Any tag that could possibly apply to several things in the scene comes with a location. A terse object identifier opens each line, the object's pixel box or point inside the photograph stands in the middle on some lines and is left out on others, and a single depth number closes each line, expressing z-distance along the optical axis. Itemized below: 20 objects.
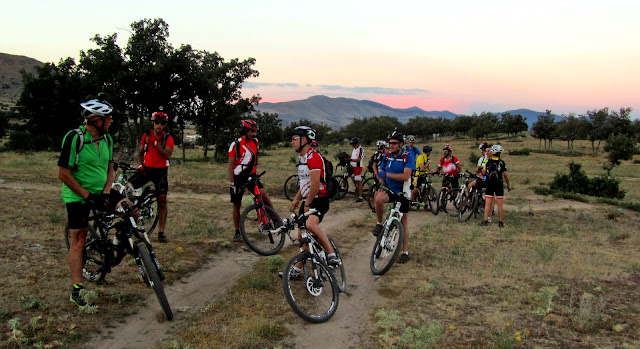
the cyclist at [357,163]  15.16
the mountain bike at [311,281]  5.43
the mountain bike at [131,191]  7.70
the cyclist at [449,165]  14.53
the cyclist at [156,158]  8.06
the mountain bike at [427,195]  14.03
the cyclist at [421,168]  13.42
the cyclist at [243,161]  8.20
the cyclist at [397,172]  7.89
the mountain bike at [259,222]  8.18
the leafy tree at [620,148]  44.69
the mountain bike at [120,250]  5.04
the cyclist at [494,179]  11.98
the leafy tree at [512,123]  87.56
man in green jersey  4.92
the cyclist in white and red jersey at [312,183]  5.92
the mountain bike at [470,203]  13.06
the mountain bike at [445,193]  14.38
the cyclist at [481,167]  12.83
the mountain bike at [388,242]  7.51
